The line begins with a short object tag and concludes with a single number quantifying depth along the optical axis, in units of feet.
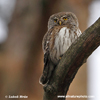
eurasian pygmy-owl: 20.15
